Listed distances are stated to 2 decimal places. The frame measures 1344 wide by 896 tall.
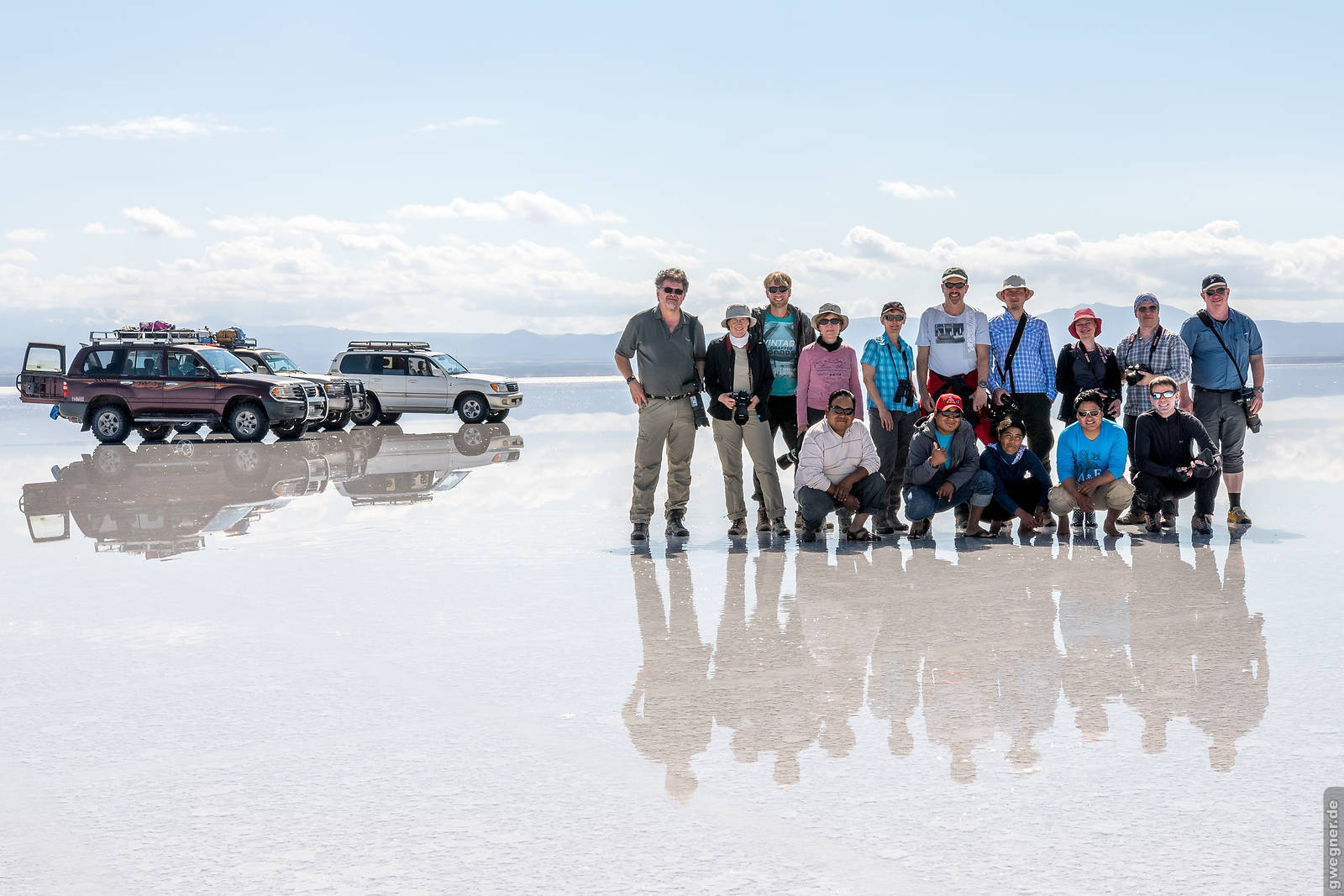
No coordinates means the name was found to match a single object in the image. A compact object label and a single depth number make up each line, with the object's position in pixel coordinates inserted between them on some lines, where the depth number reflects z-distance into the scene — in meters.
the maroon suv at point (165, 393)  23.53
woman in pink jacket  10.37
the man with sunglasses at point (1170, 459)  10.37
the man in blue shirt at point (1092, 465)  10.32
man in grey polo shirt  10.12
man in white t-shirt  10.87
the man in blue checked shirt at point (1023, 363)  11.07
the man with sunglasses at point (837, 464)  10.06
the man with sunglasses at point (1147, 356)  10.68
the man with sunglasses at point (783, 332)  10.51
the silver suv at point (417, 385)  30.12
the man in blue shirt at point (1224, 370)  10.87
